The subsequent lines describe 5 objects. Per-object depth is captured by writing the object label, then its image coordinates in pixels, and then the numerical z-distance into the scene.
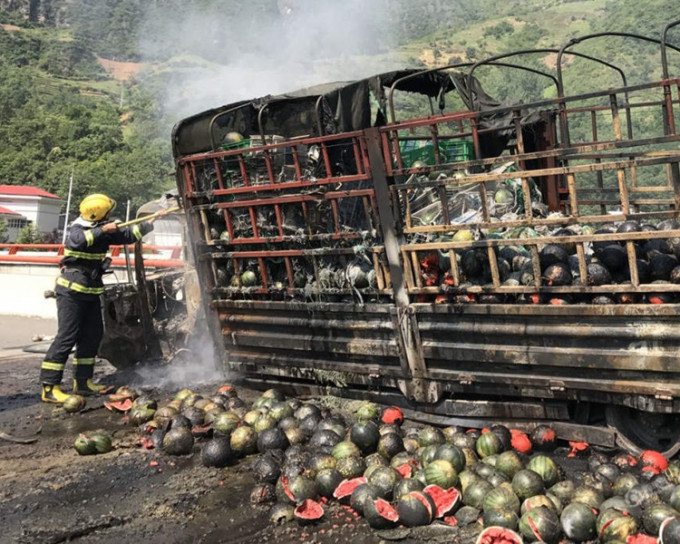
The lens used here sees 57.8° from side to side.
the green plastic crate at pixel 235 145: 6.96
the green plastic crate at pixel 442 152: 6.64
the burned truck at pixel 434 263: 4.60
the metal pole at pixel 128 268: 8.64
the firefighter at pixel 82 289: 7.56
